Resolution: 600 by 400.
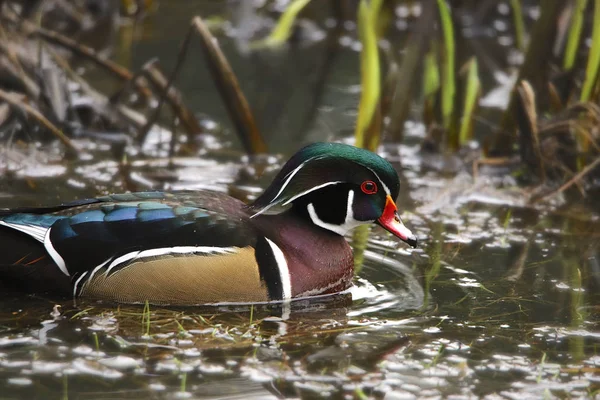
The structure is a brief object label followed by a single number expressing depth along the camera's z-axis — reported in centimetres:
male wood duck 1013
